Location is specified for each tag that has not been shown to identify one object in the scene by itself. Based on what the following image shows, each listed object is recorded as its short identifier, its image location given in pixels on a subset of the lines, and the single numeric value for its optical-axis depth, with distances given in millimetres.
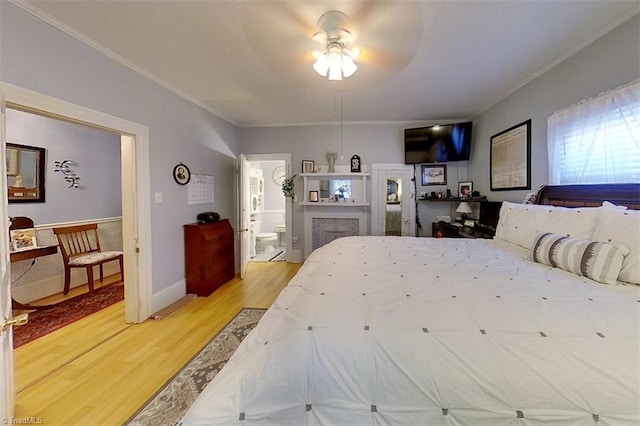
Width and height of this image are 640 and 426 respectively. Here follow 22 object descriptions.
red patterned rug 2332
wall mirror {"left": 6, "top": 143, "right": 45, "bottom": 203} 3010
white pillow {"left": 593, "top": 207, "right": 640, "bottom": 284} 1320
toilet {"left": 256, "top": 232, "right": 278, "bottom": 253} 5996
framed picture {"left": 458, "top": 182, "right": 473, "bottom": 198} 4105
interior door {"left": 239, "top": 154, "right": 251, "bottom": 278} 3928
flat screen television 4012
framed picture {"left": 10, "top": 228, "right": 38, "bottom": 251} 2800
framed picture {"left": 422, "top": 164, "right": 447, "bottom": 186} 4426
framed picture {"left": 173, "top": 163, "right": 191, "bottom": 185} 3068
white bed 740
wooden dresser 3244
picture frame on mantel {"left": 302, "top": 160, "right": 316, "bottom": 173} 4582
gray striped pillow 1349
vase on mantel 4492
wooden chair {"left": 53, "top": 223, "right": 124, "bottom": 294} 3232
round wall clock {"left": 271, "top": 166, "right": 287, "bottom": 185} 6820
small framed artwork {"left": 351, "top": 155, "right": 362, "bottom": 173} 4480
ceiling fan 1771
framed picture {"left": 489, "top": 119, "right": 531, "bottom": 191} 2832
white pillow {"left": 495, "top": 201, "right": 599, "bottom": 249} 1658
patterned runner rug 1471
